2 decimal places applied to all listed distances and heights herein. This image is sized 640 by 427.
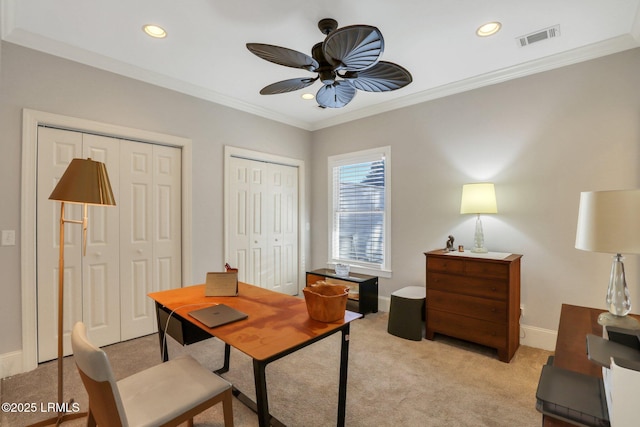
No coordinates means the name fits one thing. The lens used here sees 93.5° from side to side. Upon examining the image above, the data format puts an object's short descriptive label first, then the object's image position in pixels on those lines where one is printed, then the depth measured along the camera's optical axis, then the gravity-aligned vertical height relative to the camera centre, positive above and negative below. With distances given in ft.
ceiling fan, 5.39 +3.19
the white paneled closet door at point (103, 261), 9.06 -1.55
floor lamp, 5.49 +0.36
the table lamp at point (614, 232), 4.12 -0.25
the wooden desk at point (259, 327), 4.13 -1.86
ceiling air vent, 7.67 +4.69
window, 13.08 +0.18
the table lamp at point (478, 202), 9.45 +0.37
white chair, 3.57 -2.71
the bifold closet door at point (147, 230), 9.79 -0.63
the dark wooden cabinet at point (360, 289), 12.23 -3.18
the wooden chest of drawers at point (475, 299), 8.52 -2.59
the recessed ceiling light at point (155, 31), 7.52 +4.63
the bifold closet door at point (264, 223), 12.73 -0.48
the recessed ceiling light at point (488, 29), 7.44 +4.69
